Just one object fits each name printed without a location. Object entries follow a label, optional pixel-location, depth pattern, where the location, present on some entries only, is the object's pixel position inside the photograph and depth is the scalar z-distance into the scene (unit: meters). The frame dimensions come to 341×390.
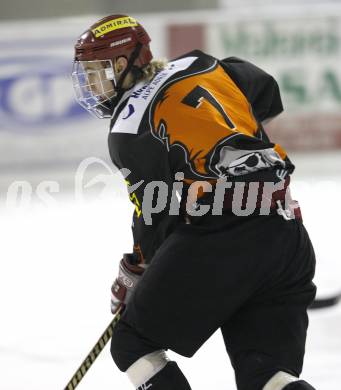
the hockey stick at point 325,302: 14.17
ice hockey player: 12.39
